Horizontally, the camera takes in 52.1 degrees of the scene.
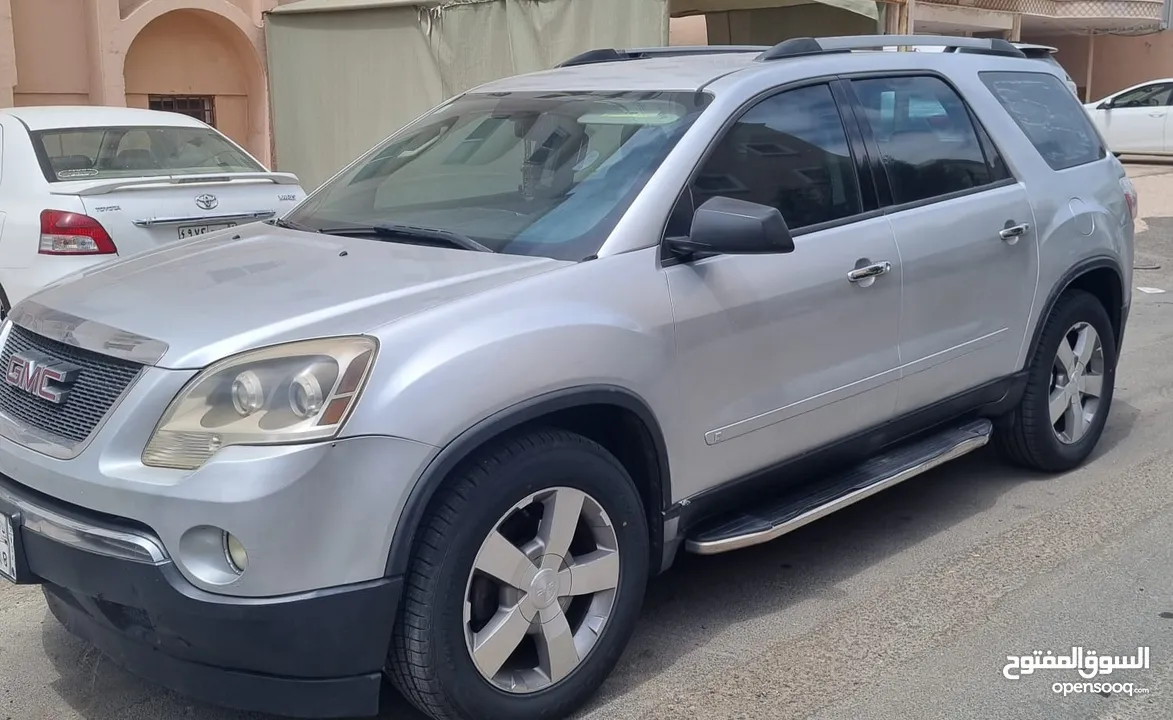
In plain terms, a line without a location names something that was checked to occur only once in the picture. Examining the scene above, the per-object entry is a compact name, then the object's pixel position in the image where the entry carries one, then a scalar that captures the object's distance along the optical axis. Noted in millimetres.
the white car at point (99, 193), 6324
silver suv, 2801
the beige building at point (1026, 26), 10758
